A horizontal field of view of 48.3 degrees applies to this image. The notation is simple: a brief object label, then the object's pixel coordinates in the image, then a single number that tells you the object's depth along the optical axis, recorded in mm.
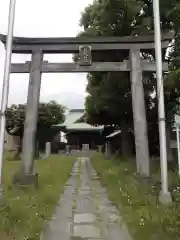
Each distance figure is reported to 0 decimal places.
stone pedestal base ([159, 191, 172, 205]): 4163
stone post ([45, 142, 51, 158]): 17087
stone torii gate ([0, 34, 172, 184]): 5658
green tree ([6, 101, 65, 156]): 18767
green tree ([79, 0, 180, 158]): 6715
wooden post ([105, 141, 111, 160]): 15594
